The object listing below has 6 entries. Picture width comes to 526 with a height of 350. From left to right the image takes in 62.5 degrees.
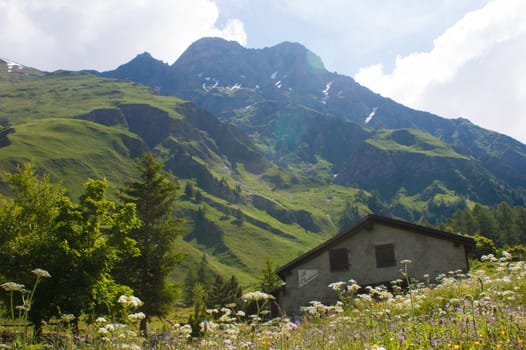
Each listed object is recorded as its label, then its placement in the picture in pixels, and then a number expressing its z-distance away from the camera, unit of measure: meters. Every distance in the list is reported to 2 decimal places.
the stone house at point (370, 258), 32.72
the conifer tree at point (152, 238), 36.59
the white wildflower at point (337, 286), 9.13
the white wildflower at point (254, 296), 6.46
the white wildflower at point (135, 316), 6.86
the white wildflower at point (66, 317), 7.17
